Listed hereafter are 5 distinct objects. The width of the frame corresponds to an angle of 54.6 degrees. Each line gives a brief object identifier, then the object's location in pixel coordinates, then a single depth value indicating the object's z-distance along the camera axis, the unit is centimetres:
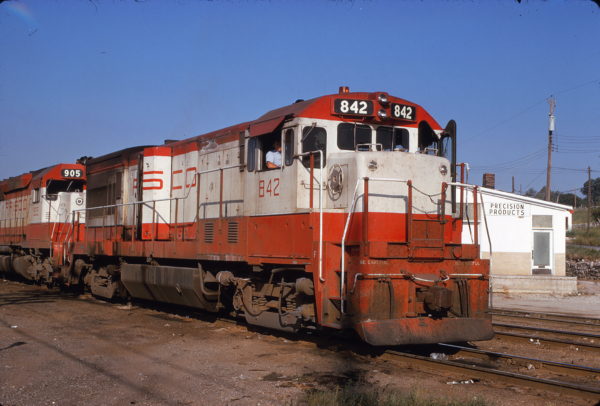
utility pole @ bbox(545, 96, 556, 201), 3560
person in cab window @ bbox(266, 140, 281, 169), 912
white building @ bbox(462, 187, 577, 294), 2172
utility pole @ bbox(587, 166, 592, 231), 5288
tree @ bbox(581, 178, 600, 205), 9178
